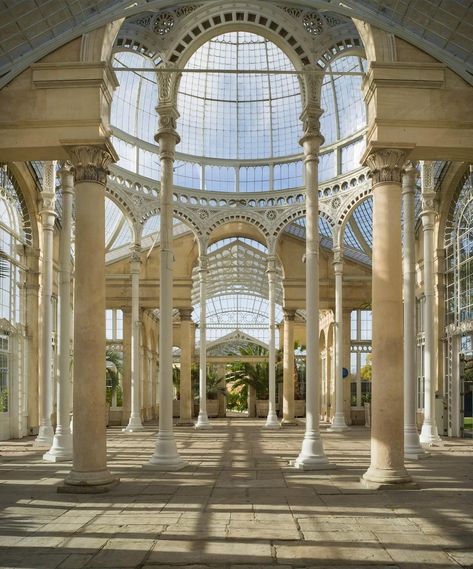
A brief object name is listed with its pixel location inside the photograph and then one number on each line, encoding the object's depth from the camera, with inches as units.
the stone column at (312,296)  604.7
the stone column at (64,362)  681.0
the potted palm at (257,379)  1861.5
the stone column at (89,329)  467.8
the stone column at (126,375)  1363.2
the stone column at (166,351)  611.8
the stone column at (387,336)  478.6
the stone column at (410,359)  679.7
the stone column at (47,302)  771.4
